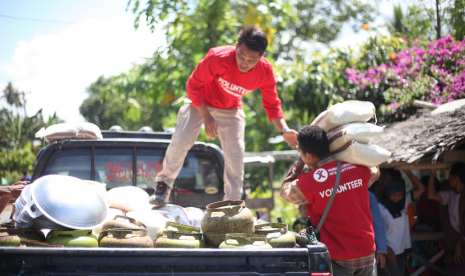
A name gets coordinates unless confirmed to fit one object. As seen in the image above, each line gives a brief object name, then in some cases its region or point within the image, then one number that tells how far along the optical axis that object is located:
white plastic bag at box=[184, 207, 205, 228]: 3.33
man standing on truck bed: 3.60
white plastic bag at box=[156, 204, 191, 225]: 3.16
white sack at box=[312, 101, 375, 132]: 3.06
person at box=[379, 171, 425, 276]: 4.93
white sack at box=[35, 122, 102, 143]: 3.94
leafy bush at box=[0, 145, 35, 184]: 19.83
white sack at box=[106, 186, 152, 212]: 3.28
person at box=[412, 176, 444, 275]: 5.84
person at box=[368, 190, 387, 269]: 4.14
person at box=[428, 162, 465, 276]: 4.77
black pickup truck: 1.88
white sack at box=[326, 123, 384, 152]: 2.93
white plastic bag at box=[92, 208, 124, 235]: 2.73
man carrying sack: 2.73
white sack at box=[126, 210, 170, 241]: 2.84
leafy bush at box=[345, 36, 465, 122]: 6.94
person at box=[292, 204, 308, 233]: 7.02
